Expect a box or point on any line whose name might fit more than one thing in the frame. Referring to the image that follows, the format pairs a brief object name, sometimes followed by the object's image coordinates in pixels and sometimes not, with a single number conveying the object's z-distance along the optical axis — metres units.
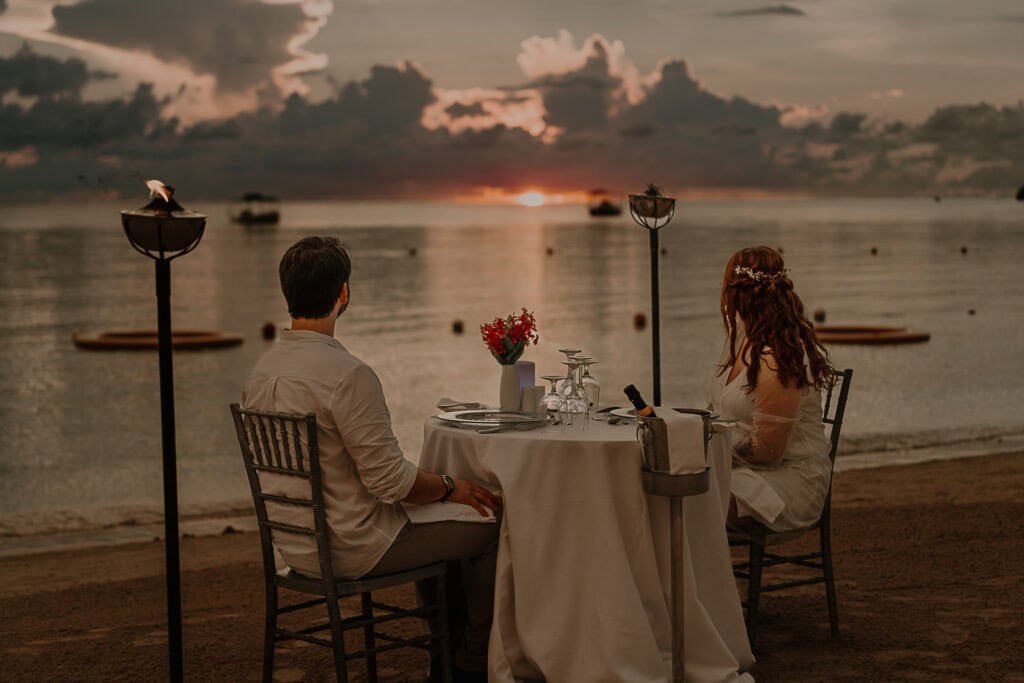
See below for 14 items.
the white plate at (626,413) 4.30
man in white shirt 3.61
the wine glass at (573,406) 4.17
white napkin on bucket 3.73
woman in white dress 4.45
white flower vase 4.36
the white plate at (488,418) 4.14
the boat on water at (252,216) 142.16
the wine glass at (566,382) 4.20
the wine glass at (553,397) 4.17
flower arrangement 4.30
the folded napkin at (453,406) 4.62
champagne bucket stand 3.75
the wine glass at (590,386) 4.23
